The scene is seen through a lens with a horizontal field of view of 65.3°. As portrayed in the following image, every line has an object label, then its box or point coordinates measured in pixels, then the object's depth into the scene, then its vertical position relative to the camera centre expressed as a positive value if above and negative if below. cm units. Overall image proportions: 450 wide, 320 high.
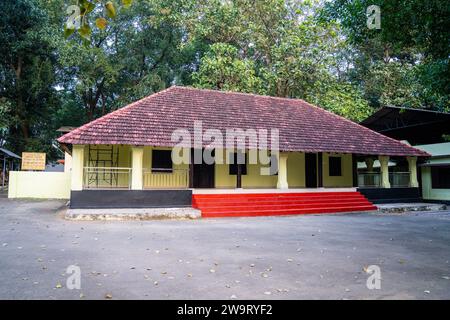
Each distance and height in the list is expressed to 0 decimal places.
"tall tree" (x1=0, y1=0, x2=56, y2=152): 2383 +829
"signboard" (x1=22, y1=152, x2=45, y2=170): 2030 +95
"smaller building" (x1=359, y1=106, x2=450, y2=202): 1933 +213
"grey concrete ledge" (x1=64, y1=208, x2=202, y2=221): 1157 -126
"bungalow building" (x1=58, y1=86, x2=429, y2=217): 1359 +108
